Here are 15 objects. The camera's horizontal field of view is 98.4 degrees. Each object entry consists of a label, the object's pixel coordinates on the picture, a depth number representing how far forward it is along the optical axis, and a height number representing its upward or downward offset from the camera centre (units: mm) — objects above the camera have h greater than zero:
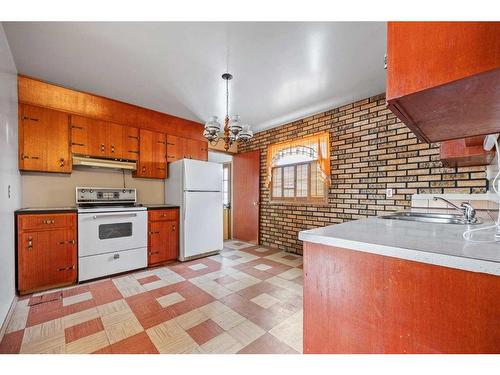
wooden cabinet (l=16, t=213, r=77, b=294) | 2279 -731
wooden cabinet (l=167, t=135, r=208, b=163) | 3829 +686
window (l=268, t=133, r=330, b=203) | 3473 +280
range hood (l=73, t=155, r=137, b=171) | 2908 +322
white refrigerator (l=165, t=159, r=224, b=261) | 3443 -288
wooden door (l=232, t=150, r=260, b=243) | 4590 -225
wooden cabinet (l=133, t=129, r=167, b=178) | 3486 +510
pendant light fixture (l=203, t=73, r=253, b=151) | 2555 +666
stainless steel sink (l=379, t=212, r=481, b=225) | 1447 -241
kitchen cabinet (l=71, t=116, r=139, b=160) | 2938 +675
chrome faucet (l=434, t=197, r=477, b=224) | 1343 -180
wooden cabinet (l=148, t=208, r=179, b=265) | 3192 -770
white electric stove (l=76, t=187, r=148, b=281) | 2615 -624
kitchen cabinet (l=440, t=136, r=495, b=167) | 1555 +256
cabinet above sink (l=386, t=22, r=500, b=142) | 573 +334
